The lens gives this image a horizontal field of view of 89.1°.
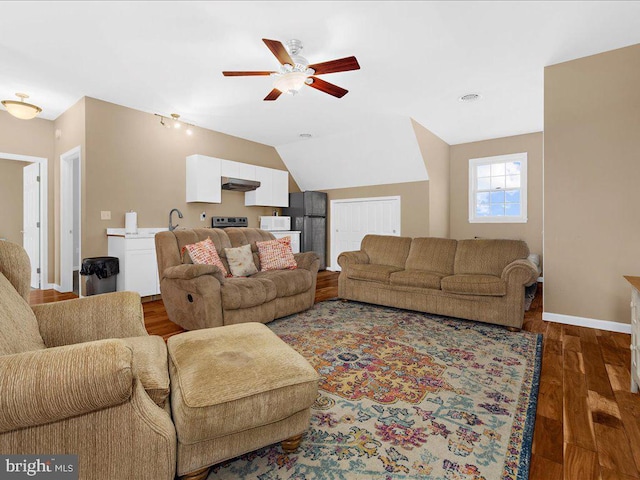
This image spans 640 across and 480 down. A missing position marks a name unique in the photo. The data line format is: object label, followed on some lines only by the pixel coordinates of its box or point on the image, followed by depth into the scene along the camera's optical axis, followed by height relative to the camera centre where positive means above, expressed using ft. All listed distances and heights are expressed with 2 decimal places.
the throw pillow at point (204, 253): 10.48 -0.54
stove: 18.15 +0.88
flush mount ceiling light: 12.09 +4.88
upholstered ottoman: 3.81 -2.01
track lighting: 15.92 +5.81
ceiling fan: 8.59 +4.75
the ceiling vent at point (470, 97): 13.67 +6.01
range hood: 17.88 +2.97
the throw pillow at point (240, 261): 11.48 -0.89
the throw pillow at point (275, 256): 12.28 -0.73
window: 19.66 +3.07
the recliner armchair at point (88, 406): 2.81 -1.64
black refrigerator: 22.41 +1.38
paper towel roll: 14.32 +0.64
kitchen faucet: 16.37 +0.87
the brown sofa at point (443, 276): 10.32 -1.38
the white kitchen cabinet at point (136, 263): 13.56 -1.12
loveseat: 9.29 -1.57
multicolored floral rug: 4.51 -3.10
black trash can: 12.84 -1.45
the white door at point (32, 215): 16.81 +1.16
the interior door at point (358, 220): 21.36 +1.18
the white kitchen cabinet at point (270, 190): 20.11 +3.05
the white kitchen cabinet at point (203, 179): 16.74 +3.05
